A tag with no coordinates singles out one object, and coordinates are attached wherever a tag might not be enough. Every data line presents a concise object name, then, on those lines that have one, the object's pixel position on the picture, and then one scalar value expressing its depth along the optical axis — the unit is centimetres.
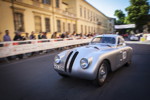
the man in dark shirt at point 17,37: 912
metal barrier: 730
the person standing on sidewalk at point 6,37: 862
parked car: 2583
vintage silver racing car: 317
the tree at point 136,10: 4406
